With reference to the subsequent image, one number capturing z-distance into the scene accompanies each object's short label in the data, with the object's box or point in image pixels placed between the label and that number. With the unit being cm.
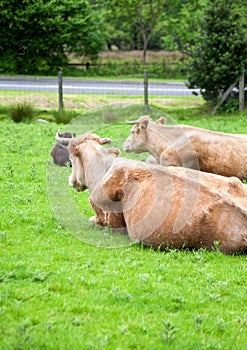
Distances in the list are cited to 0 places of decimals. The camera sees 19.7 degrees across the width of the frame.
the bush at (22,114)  2434
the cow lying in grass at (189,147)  1283
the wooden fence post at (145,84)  2739
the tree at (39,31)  3916
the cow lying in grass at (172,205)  848
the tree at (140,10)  4662
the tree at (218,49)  2630
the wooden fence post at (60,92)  2689
